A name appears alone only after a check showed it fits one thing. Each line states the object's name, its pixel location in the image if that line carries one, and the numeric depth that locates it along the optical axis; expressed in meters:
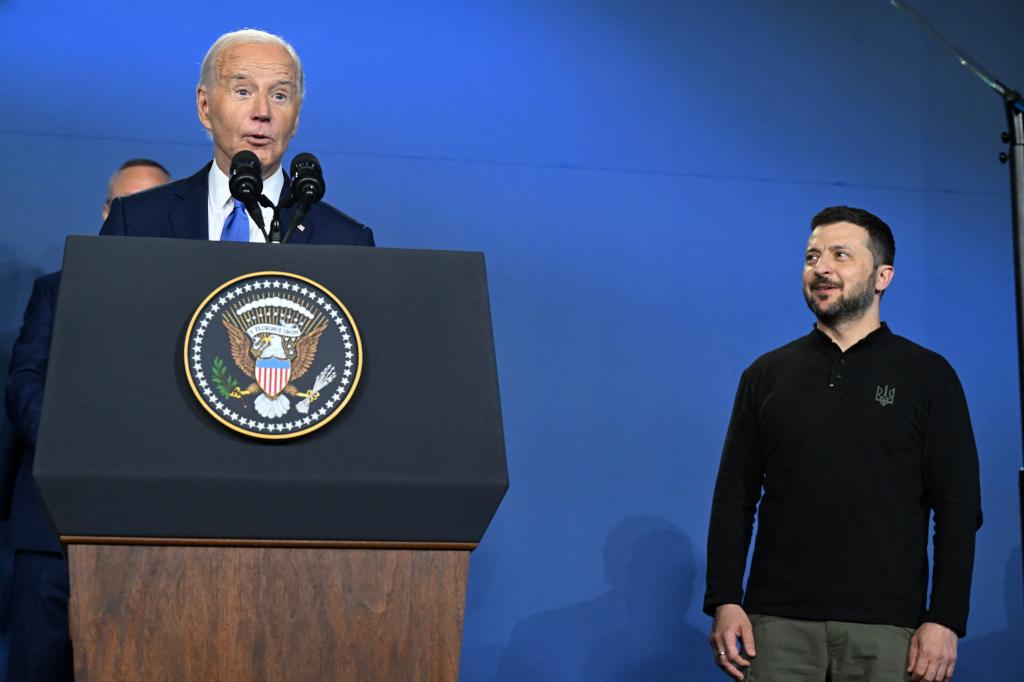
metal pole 7.90
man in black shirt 6.41
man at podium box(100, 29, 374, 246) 5.54
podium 4.54
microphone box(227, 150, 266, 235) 5.05
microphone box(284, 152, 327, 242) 5.13
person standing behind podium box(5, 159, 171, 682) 7.08
